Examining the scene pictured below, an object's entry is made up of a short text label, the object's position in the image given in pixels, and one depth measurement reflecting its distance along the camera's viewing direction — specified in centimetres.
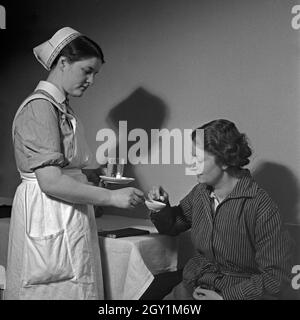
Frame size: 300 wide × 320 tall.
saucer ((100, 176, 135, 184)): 166
